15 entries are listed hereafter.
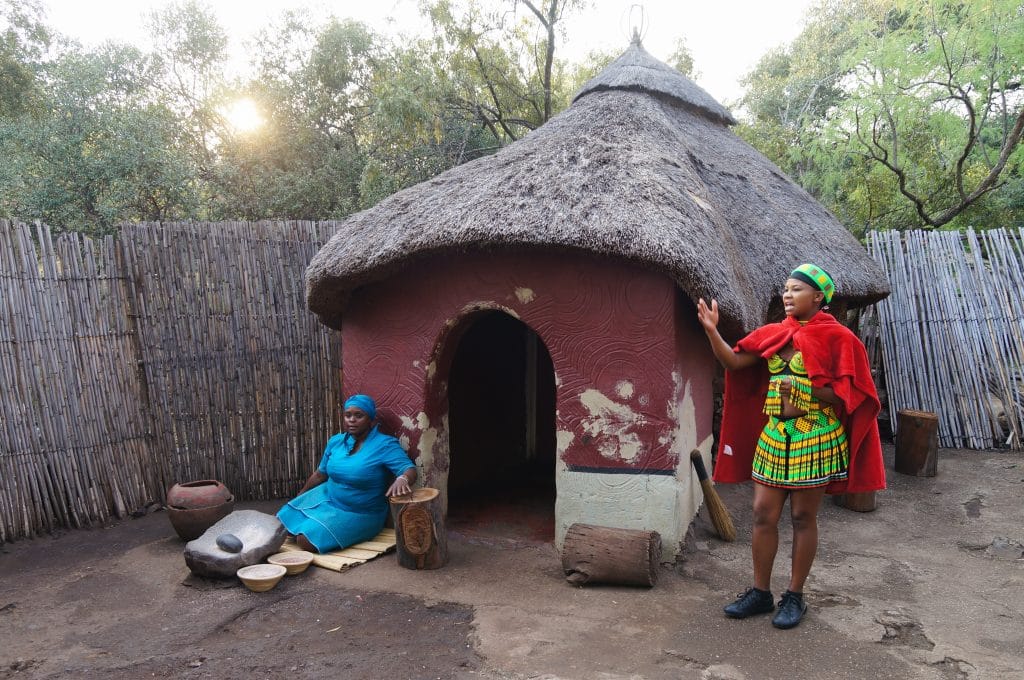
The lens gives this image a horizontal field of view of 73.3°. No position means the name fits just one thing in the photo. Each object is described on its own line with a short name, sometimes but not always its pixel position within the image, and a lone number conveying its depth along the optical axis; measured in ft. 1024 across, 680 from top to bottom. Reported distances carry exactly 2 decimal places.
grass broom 14.46
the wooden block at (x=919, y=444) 19.29
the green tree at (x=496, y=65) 32.40
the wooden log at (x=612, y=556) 11.97
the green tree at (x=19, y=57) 34.60
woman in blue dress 14.03
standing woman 9.76
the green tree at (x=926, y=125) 28.68
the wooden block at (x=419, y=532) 13.03
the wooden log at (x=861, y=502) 16.72
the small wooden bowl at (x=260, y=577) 12.14
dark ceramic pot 14.40
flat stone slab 12.64
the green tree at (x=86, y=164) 33.78
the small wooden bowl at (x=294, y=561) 12.85
